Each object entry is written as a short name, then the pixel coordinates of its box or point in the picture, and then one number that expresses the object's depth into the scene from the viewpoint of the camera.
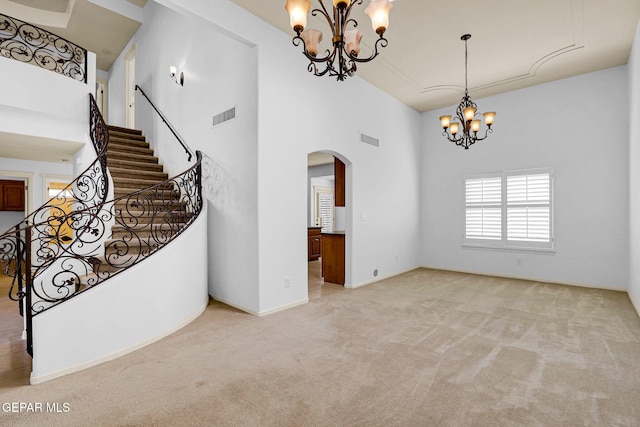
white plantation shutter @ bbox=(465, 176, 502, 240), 6.58
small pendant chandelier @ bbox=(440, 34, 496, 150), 4.60
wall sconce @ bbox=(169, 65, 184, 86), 5.62
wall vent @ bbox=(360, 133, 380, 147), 5.81
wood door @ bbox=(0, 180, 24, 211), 8.18
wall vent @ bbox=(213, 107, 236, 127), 4.44
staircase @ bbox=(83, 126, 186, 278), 4.06
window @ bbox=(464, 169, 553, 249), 6.05
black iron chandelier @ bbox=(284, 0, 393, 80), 2.27
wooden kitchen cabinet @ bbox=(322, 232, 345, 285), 5.80
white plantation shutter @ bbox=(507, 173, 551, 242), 6.02
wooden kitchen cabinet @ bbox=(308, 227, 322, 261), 8.66
